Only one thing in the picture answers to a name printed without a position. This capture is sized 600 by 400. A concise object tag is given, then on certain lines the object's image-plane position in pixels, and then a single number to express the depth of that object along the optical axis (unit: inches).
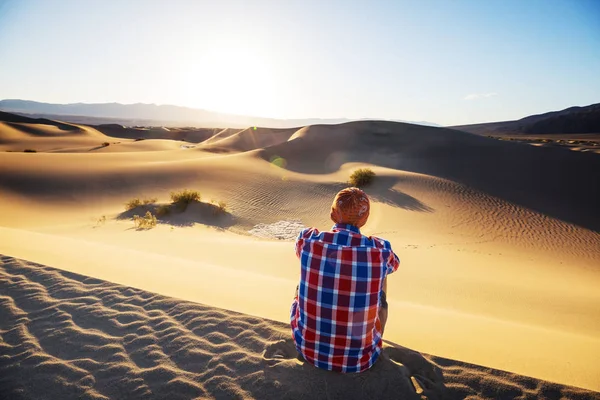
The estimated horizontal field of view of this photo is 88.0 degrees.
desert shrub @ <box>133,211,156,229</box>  365.6
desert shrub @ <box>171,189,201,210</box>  474.3
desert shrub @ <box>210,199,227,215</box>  479.5
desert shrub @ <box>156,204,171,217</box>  446.3
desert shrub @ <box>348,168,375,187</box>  647.1
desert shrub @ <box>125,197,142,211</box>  465.1
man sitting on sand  78.5
